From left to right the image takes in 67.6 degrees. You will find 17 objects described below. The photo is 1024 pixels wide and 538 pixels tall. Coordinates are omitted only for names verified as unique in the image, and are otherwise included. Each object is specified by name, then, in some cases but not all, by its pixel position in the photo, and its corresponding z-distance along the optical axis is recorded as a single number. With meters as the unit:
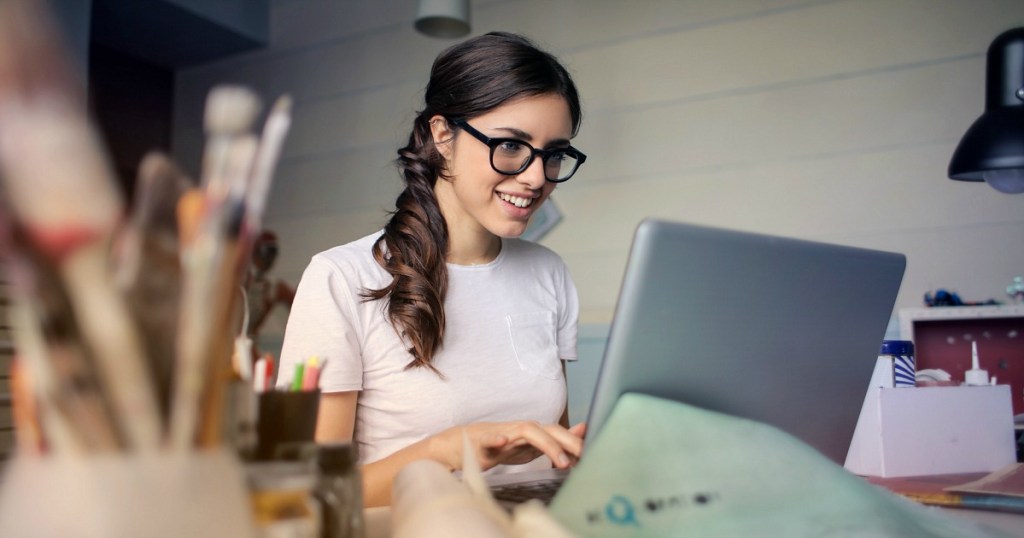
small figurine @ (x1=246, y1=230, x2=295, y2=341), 3.25
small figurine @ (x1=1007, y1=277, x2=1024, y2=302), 2.06
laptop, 0.61
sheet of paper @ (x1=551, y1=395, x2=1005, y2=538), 0.52
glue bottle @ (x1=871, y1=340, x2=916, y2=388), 1.22
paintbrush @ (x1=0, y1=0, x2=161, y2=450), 0.30
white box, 1.10
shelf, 1.91
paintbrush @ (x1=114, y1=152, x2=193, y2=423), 0.34
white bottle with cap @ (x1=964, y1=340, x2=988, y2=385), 1.36
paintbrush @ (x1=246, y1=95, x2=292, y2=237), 0.35
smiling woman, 1.28
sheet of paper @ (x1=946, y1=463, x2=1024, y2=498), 0.88
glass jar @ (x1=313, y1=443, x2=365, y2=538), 0.45
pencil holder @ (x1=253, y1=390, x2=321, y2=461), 0.48
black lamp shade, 1.54
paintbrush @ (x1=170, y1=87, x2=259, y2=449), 0.34
